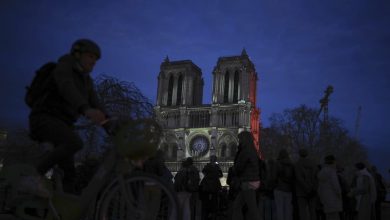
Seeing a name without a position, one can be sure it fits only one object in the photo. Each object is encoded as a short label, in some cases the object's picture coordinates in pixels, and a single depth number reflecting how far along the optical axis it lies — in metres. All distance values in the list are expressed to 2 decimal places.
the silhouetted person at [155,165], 7.57
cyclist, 3.20
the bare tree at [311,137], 42.00
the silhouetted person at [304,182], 7.70
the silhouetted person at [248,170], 6.14
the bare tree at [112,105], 14.22
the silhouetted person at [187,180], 8.93
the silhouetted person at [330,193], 7.28
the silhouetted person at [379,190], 9.85
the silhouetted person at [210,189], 8.98
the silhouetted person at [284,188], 7.77
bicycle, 3.20
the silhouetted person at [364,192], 8.34
